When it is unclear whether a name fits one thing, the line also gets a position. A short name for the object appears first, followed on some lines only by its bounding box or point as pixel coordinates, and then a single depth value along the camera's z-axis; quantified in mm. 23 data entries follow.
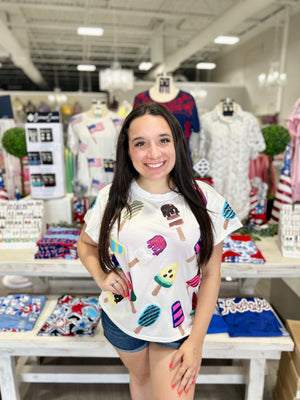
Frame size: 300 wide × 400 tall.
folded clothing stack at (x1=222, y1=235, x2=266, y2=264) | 2090
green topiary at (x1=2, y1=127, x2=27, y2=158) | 2918
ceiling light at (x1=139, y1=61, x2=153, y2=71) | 11207
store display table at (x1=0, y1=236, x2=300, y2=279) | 2074
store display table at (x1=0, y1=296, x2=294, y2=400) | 1862
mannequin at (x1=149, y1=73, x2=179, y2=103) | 2768
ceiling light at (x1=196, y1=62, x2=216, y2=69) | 10484
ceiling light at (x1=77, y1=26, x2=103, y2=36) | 6594
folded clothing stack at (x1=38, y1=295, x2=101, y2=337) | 1963
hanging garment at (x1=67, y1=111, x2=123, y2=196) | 2861
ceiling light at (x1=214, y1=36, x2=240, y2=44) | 7692
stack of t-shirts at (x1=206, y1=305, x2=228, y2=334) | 1933
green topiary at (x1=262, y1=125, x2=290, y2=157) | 2711
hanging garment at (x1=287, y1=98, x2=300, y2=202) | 2508
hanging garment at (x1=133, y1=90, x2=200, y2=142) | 2701
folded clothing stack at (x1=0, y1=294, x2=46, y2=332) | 1989
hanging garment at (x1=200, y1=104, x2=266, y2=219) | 2664
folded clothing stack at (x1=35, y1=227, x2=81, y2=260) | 2166
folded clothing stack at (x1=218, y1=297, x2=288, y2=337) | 1896
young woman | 1224
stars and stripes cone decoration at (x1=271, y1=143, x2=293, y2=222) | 2551
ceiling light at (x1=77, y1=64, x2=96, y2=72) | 10982
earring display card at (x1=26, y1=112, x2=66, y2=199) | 2781
